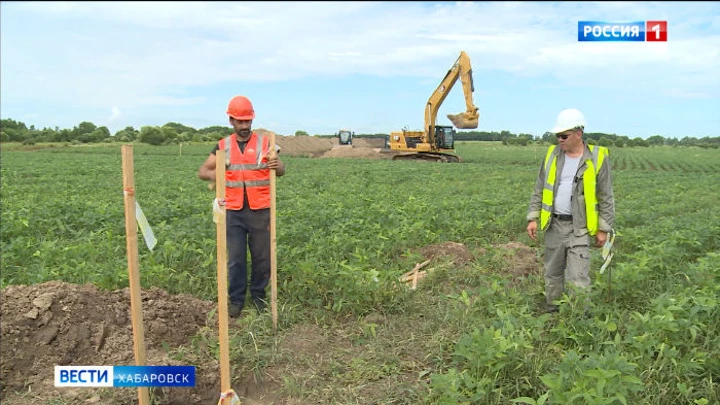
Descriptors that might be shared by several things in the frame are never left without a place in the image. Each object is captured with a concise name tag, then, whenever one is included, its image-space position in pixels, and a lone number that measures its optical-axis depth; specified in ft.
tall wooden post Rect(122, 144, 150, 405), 9.70
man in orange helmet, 15.58
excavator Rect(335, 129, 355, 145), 145.89
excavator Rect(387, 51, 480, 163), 86.53
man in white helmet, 15.26
